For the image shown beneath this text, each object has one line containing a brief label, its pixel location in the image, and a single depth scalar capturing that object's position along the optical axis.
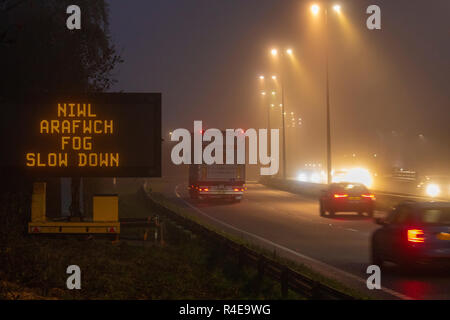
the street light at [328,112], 51.32
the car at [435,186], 56.26
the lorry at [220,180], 47.75
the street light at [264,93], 77.75
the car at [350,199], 36.06
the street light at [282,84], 62.09
